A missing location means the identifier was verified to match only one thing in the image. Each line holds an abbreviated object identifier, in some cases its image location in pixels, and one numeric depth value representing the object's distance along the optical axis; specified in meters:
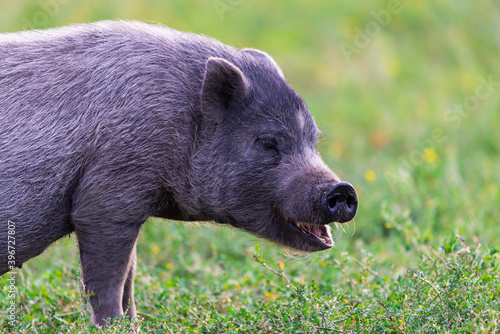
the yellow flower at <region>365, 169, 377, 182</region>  17.15
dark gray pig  9.12
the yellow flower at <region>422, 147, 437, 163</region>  17.69
